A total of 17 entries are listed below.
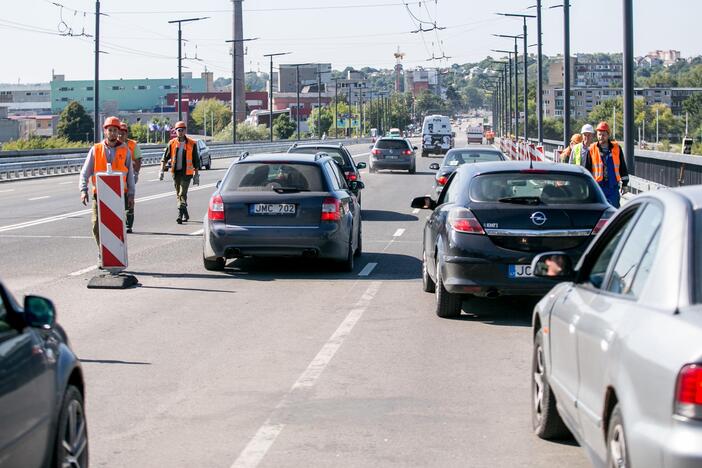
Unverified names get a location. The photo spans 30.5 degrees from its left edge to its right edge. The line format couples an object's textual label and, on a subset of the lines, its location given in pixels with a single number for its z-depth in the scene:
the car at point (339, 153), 27.19
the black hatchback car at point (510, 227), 11.55
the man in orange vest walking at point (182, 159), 23.11
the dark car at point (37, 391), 4.55
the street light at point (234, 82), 81.81
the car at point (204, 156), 58.35
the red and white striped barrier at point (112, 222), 14.34
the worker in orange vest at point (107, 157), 16.34
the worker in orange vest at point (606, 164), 18.08
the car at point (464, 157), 28.48
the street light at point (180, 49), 70.62
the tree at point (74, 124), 145.25
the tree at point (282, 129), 193.00
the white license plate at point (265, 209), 15.32
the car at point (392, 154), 50.94
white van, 81.94
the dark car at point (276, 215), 15.25
